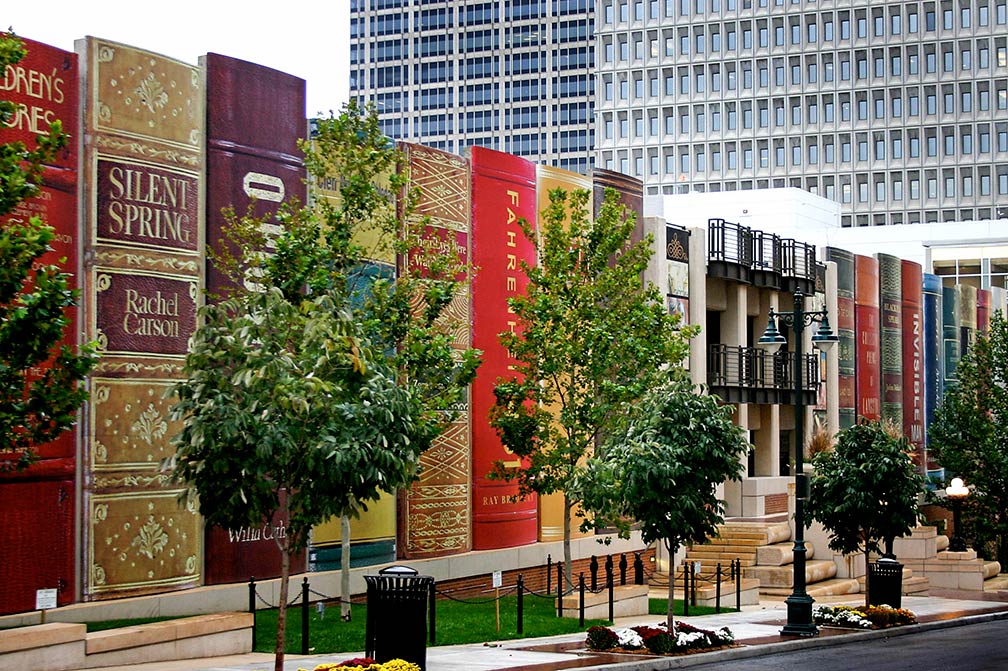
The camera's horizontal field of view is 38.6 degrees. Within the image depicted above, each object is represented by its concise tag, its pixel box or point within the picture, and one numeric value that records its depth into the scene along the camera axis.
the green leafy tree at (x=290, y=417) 17.39
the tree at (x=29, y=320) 17.17
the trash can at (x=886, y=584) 35.69
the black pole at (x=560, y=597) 30.47
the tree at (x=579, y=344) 31.86
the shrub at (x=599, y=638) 25.25
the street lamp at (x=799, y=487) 30.44
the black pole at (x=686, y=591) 34.12
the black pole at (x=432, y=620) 25.02
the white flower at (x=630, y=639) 25.47
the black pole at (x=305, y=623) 23.12
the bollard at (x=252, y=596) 25.39
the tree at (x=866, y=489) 36.62
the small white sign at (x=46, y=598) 21.19
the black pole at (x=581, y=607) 29.36
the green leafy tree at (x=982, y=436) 53.12
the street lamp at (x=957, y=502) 48.34
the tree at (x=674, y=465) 26.30
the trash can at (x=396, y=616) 19.31
